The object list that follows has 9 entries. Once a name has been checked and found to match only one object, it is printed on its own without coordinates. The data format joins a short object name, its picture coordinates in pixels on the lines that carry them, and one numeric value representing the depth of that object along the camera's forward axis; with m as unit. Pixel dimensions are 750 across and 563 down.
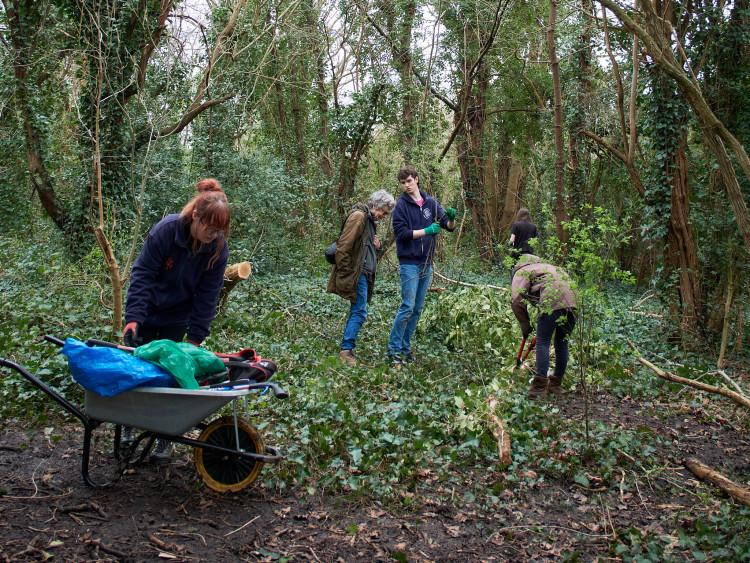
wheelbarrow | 2.87
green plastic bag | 2.89
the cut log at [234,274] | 6.61
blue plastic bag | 2.79
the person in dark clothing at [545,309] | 4.38
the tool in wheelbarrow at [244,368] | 3.18
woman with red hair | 3.25
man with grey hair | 5.77
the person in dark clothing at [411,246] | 5.84
